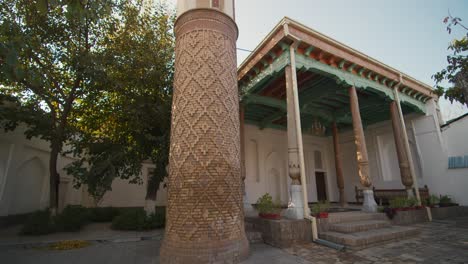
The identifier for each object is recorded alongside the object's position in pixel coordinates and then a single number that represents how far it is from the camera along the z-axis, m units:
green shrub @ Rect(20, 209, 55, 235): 7.83
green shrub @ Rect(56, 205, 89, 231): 8.45
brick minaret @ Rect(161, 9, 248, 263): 4.53
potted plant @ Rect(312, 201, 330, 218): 6.54
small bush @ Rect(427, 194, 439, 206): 9.65
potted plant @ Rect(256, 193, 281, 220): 6.46
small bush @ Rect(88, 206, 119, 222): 11.50
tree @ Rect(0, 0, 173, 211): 7.93
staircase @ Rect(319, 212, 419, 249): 5.62
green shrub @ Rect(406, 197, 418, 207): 8.81
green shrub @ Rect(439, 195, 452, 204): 10.21
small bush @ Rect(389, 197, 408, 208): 8.58
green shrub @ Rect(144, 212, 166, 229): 8.85
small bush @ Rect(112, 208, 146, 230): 8.73
